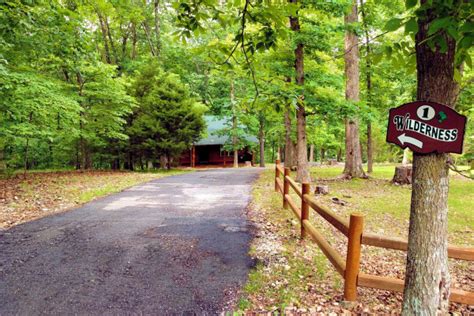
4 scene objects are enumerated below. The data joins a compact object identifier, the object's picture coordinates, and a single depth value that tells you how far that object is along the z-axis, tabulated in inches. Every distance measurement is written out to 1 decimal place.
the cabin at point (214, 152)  1100.5
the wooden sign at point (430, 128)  83.7
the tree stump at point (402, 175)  461.1
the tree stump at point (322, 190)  356.8
